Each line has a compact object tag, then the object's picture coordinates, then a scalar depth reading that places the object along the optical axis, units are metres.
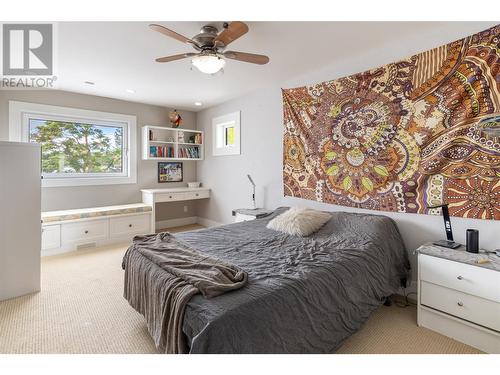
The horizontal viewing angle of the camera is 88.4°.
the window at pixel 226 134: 4.32
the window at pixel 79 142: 3.77
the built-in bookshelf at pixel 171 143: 4.61
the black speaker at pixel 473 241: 1.83
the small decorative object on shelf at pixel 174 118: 4.84
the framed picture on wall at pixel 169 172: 4.98
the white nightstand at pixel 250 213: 3.32
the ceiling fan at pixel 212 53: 2.02
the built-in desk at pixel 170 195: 4.40
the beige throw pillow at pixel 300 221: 2.42
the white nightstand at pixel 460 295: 1.65
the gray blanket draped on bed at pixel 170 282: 1.29
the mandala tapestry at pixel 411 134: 1.93
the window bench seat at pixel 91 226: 3.47
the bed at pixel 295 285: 1.17
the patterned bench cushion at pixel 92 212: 3.50
